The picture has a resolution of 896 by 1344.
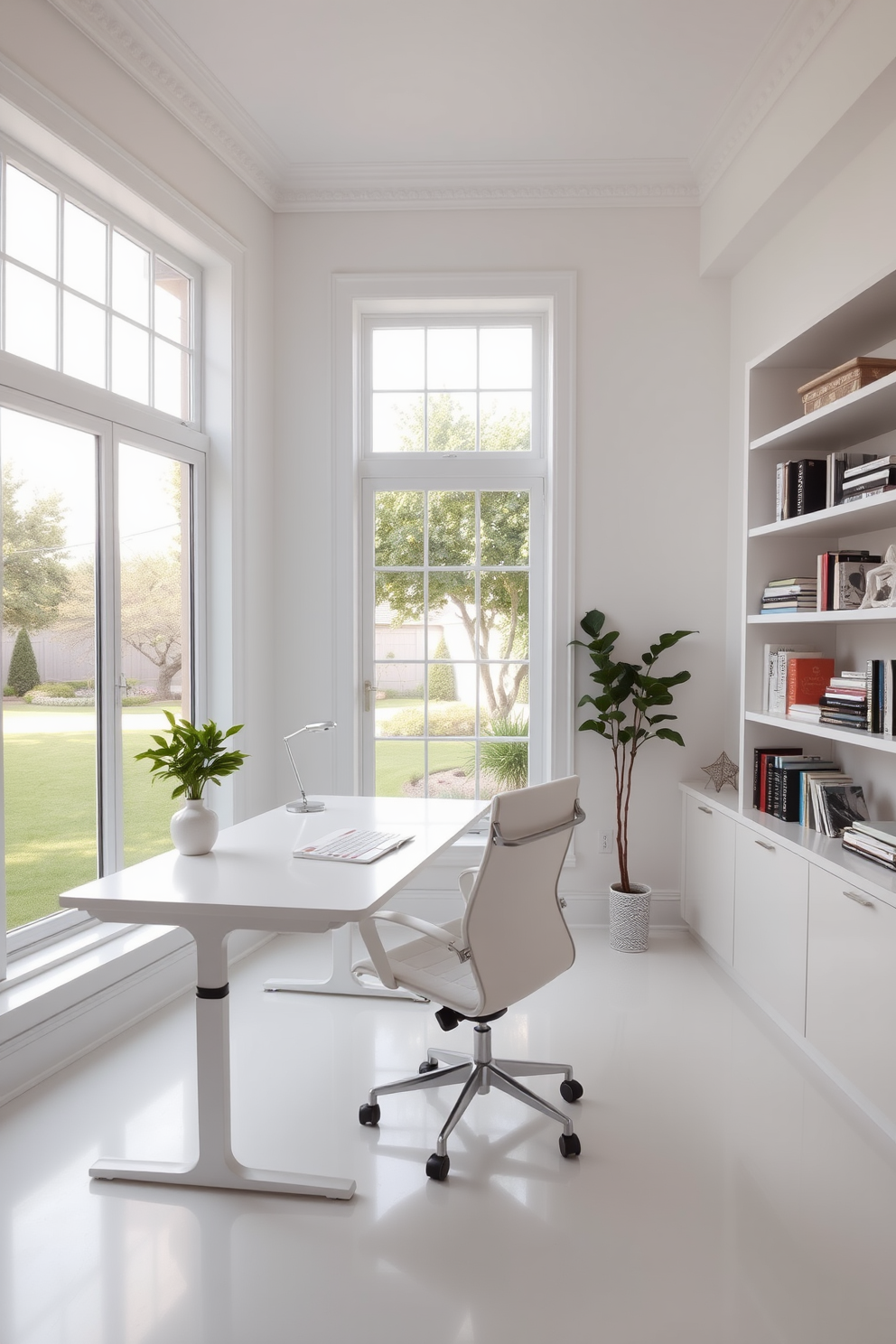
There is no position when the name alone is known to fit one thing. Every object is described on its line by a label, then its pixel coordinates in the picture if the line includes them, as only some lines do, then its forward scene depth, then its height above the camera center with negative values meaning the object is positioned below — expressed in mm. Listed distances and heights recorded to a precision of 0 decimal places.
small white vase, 2594 -532
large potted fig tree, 3986 -301
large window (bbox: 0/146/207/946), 2871 +440
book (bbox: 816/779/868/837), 3039 -536
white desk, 2086 -621
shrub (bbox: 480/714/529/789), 4496 -538
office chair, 2217 -787
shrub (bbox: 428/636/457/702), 4504 -167
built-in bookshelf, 2838 +433
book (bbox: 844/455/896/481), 2592 +558
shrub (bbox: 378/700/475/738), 4508 -370
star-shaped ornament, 4074 -561
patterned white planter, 3988 -1230
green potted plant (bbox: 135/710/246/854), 2598 -364
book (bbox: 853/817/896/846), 2615 -548
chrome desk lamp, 3295 -588
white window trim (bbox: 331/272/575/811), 4246 +966
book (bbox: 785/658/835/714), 3184 -99
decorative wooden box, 2695 +858
